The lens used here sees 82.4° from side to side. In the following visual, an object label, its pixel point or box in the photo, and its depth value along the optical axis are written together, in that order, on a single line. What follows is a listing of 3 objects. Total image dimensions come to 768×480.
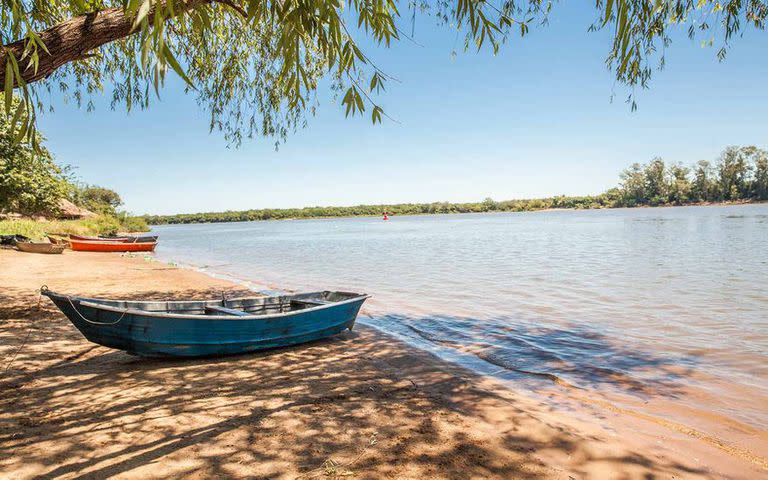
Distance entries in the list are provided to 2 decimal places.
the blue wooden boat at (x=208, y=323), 6.21
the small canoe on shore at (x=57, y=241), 27.07
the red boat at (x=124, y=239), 29.70
